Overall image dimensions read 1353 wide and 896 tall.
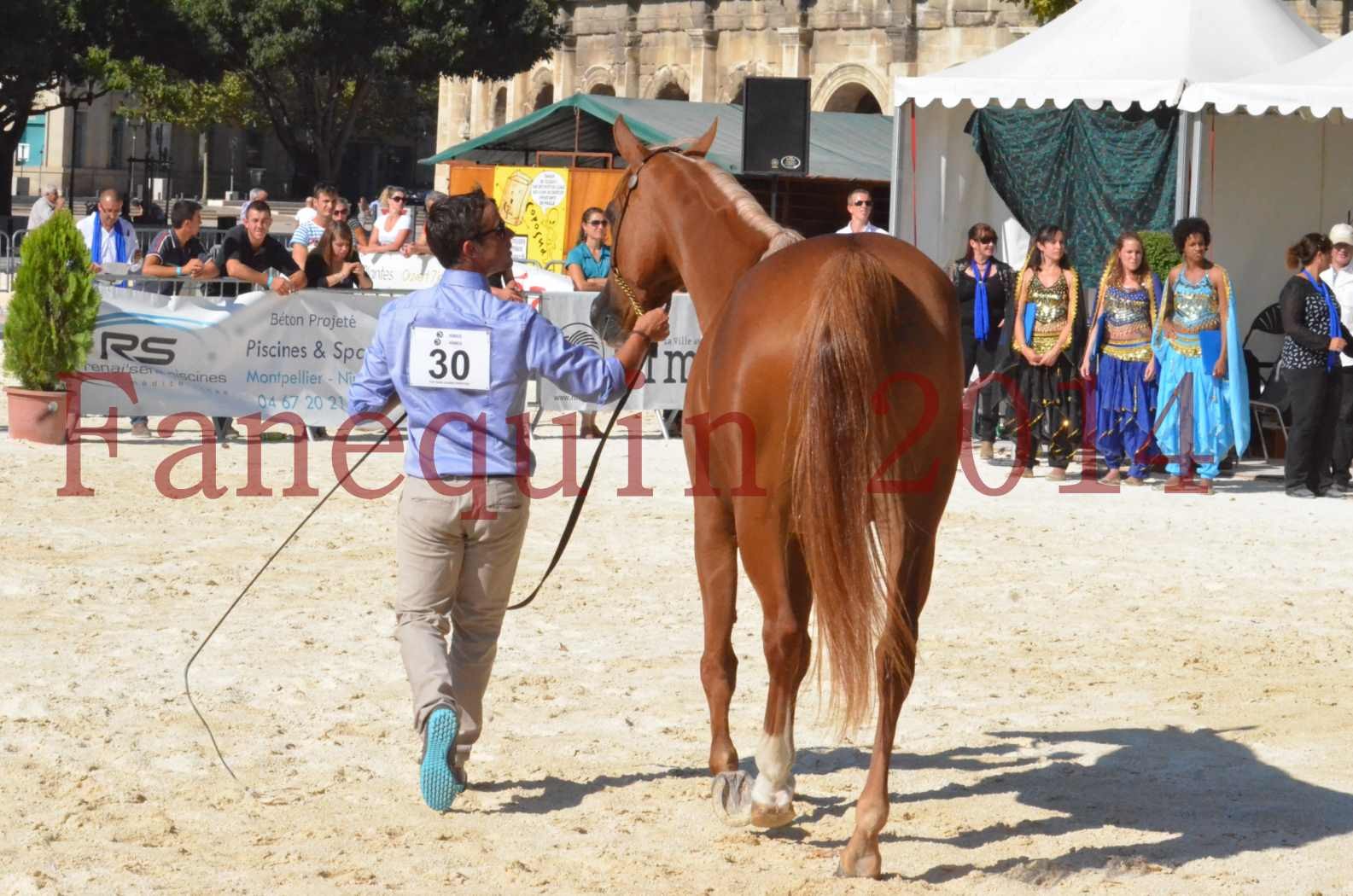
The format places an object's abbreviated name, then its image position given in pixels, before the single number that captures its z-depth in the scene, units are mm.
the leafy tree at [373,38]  47438
